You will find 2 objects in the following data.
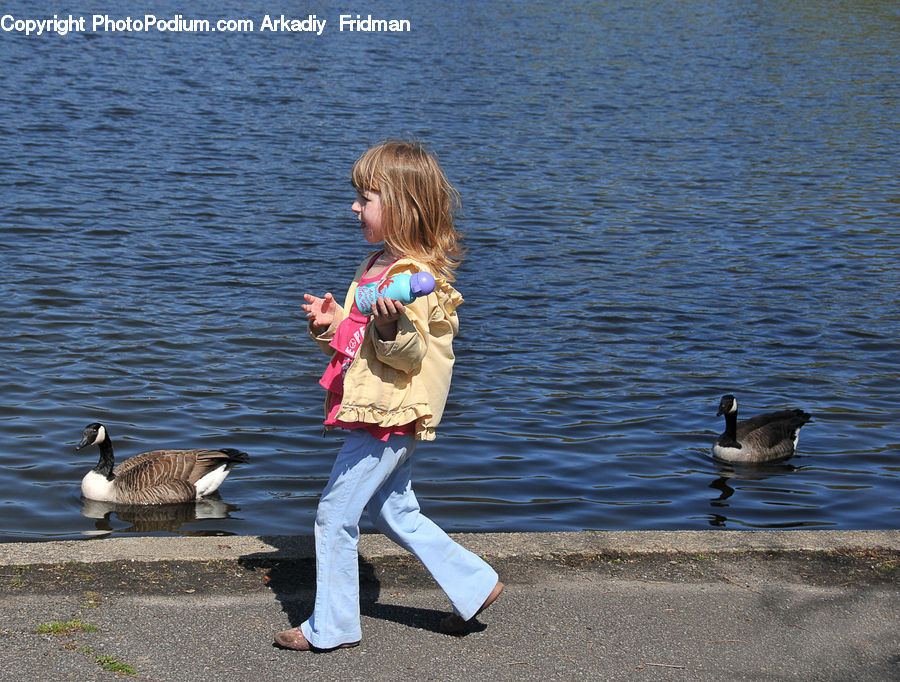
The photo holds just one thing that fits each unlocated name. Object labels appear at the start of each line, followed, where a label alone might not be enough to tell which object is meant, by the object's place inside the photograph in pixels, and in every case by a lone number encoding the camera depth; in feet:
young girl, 25.98
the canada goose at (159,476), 51.31
